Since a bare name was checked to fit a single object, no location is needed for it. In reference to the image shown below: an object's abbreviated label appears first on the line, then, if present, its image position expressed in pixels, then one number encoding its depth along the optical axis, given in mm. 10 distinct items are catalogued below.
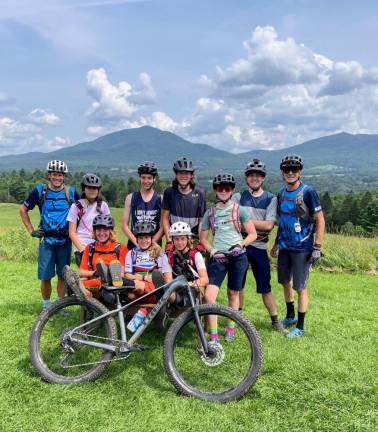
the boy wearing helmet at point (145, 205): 6316
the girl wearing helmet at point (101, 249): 5586
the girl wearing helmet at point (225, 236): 5531
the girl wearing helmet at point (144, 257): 5531
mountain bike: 4398
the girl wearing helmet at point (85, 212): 6301
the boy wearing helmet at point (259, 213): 6062
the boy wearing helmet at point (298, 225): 6035
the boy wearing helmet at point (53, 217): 6613
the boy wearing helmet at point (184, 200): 5992
